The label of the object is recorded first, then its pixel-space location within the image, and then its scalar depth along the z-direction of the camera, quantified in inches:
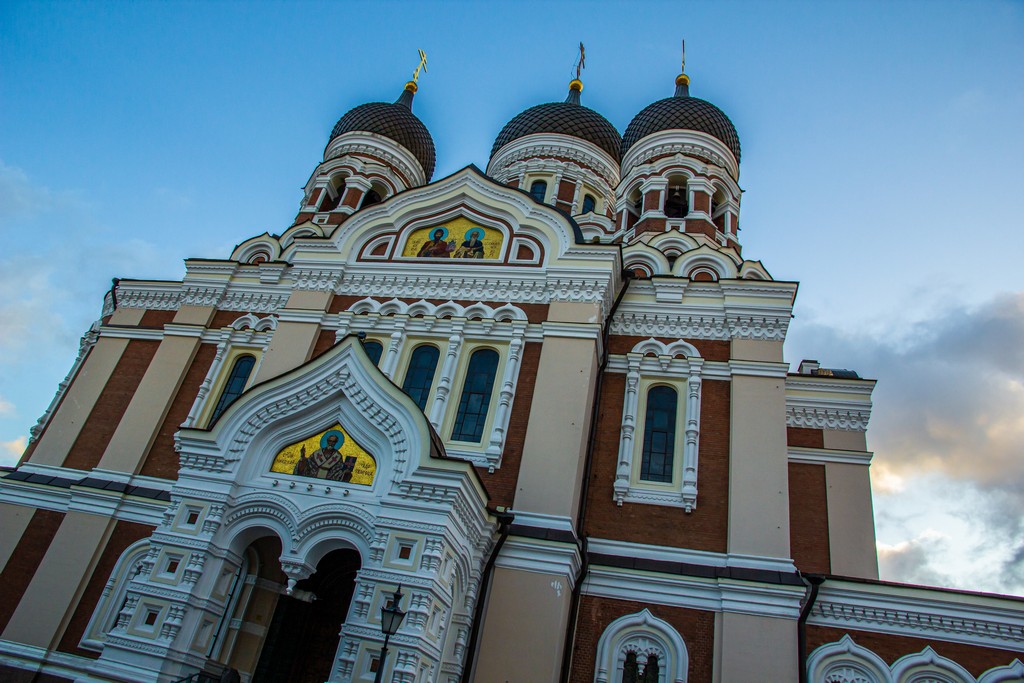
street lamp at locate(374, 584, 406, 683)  305.7
